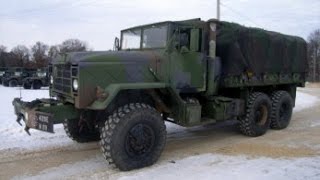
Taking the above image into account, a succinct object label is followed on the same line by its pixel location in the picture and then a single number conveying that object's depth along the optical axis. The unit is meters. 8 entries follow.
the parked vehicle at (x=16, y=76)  24.97
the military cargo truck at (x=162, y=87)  5.09
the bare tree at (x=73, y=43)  52.50
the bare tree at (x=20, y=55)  47.06
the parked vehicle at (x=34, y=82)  22.46
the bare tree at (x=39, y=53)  43.44
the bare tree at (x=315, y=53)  53.03
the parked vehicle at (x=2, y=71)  27.83
